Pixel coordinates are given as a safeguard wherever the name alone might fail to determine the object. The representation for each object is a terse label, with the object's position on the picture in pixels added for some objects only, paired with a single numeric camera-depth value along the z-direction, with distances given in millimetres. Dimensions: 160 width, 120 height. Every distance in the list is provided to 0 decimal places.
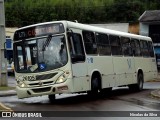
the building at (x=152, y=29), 54875
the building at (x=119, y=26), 58250
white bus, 16453
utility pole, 26891
